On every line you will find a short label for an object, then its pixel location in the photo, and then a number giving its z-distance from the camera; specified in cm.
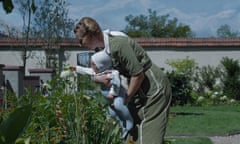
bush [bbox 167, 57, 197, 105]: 1939
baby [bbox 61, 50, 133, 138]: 356
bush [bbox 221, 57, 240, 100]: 2719
